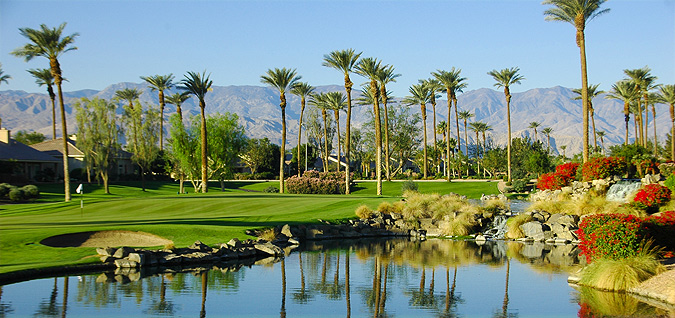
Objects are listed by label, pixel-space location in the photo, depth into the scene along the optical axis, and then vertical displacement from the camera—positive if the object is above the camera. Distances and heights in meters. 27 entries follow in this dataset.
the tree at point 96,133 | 68.62 +5.86
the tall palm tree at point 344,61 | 60.31 +12.17
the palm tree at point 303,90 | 83.56 +12.94
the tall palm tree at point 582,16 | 46.06 +12.75
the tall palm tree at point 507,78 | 74.38 +12.73
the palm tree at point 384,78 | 63.60 +11.08
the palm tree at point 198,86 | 63.75 +10.47
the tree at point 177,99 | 92.40 +13.17
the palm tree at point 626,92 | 82.43 +12.15
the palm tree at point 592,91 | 93.38 +14.20
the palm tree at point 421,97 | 83.25 +12.03
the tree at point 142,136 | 79.86 +6.71
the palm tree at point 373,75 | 60.42 +10.88
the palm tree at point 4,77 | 73.08 +13.03
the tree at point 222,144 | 69.88 +4.59
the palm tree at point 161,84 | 92.56 +15.34
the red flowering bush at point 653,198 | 27.91 -0.83
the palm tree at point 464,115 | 127.76 +14.09
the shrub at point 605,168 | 38.56 +0.78
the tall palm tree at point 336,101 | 86.31 +11.69
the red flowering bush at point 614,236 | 17.44 -1.63
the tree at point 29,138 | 112.39 +8.78
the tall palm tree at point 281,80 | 67.93 +11.57
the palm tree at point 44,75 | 65.00 +11.79
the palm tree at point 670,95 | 86.34 +12.17
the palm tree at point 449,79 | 78.19 +13.28
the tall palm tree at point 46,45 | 49.53 +11.51
